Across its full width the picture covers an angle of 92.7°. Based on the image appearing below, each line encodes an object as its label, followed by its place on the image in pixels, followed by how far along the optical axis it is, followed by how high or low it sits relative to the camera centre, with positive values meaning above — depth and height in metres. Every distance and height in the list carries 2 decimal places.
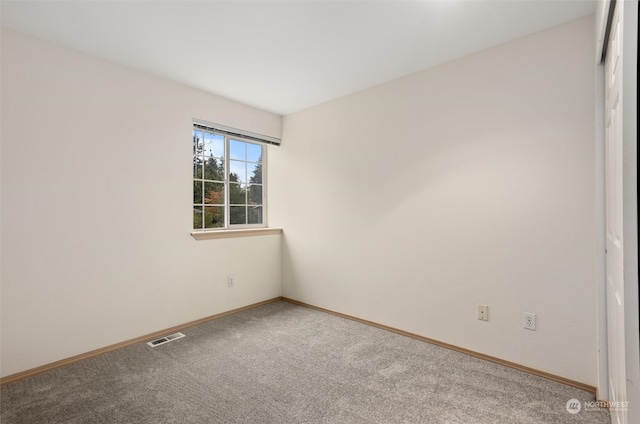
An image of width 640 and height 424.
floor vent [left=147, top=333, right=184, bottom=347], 2.63 -1.11
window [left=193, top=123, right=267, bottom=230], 3.29 +0.39
